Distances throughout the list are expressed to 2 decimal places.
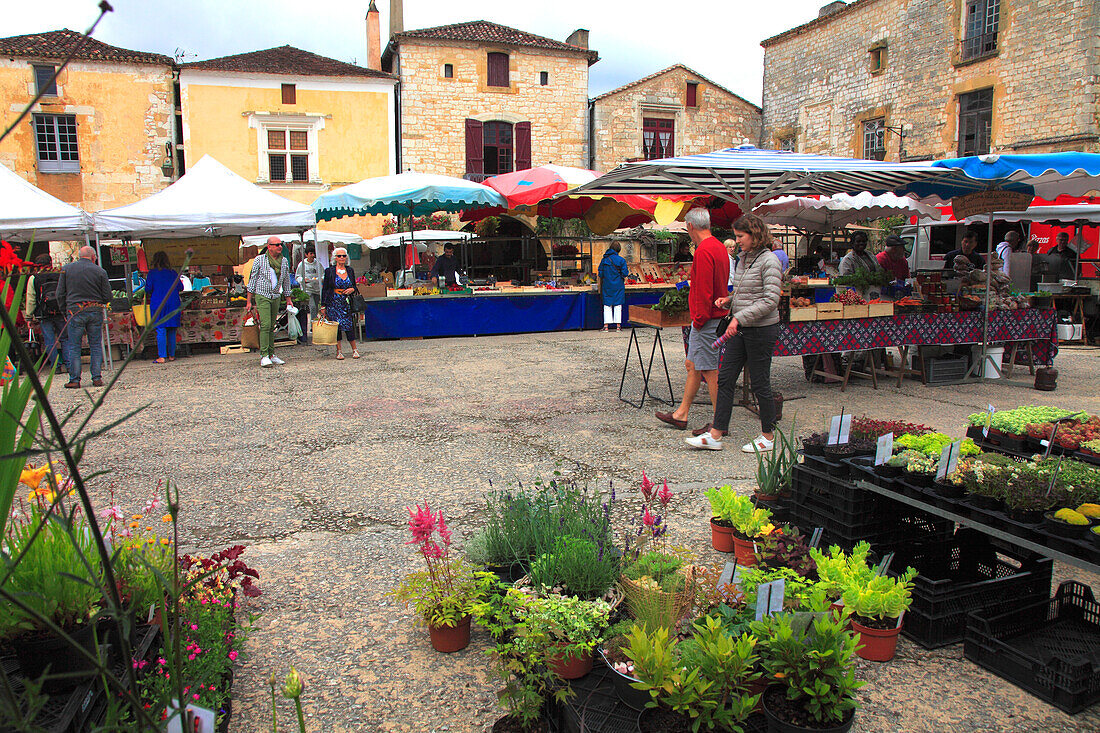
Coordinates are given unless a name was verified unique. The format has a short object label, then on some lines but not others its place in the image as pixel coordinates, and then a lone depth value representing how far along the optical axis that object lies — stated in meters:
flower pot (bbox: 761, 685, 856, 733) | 2.12
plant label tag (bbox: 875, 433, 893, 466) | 3.28
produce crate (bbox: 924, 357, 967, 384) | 8.26
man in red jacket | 5.64
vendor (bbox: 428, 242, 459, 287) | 14.38
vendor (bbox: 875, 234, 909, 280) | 8.98
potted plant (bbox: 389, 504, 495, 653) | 2.86
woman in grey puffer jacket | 5.34
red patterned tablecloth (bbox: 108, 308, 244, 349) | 11.31
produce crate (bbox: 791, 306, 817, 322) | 7.25
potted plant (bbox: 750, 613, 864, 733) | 2.15
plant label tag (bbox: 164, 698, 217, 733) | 1.85
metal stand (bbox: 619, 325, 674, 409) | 7.14
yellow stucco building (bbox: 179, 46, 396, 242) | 21.86
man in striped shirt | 10.05
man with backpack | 9.05
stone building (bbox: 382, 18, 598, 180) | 23.91
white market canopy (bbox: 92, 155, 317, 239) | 10.48
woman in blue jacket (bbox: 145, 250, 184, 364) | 11.02
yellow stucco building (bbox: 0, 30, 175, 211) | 21.06
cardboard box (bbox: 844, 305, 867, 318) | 7.58
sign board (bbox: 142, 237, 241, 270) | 14.09
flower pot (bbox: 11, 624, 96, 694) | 2.13
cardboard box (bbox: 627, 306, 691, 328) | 6.80
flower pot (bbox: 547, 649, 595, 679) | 2.50
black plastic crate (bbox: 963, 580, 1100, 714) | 2.52
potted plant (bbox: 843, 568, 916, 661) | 2.71
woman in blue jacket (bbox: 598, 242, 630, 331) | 13.62
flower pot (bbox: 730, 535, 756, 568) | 3.43
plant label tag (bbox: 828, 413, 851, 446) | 3.63
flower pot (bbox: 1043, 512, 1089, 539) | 2.61
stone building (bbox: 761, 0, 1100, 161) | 18.02
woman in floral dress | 10.50
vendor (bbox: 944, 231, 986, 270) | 9.64
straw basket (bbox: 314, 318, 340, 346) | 10.85
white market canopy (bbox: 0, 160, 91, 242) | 9.60
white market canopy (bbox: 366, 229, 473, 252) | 20.38
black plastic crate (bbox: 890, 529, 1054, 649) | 2.92
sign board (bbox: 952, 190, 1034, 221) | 8.30
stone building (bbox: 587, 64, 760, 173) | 26.33
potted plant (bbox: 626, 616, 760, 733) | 2.10
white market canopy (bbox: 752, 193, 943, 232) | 12.28
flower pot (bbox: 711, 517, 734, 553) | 3.73
